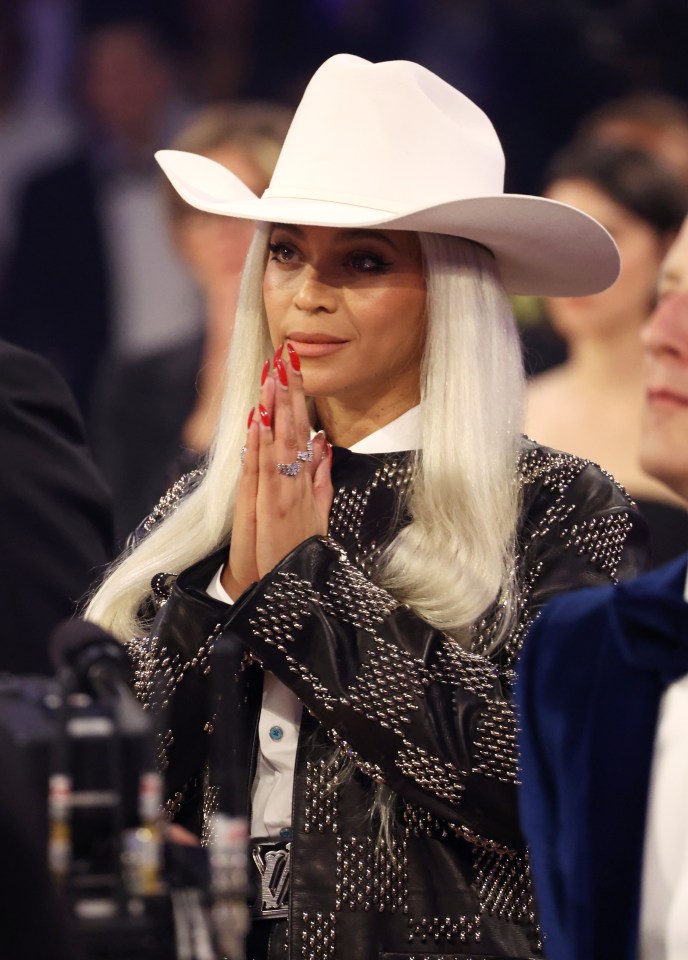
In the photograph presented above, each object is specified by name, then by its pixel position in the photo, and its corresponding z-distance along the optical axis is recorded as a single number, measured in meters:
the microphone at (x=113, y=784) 3.04
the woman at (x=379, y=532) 4.82
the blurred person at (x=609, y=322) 10.14
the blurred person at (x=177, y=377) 10.87
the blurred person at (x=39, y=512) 6.42
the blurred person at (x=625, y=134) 10.44
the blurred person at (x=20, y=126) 10.92
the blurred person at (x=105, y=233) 10.97
